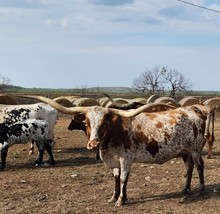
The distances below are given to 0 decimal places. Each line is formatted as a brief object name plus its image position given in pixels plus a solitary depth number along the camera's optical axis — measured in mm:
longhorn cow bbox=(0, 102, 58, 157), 13977
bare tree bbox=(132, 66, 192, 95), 65250
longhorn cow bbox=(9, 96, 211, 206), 8250
